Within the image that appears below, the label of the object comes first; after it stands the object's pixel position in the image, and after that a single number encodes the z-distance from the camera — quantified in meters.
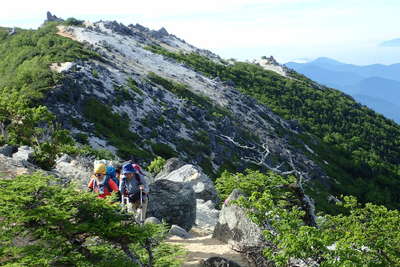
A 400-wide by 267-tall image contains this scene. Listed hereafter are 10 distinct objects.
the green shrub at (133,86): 64.94
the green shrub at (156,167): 34.69
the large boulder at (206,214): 19.84
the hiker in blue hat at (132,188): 12.39
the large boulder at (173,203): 16.53
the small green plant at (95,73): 60.66
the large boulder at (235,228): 13.04
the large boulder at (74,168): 23.96
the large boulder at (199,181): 26.03
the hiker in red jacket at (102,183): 12.41
